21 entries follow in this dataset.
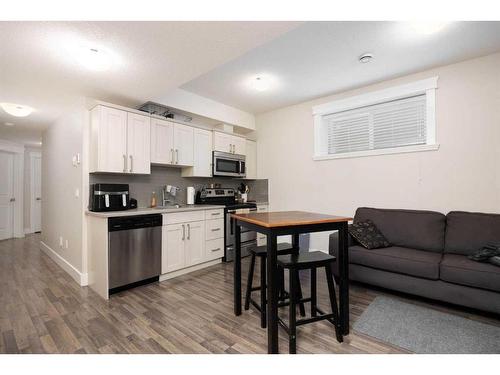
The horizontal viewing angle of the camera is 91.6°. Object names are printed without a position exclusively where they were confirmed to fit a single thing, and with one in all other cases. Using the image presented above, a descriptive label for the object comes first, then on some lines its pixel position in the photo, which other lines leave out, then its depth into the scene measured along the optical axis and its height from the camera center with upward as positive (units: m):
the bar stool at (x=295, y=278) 1.58 -0.62
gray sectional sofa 2.05 -0.68
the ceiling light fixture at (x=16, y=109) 3.04 +1.02
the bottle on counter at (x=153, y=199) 3.48 -0.15
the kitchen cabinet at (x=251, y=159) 4.62 +0.55
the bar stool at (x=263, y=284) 1.93 -0.80
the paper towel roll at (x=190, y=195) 3.86 -0.11
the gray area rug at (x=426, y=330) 1.68 -1.10
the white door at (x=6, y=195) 5.54 -0.14
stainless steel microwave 4.00 +0.41
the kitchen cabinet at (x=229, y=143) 4.05 +0.79
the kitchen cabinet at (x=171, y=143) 3.25 +0.64
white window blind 3.11 +0.87
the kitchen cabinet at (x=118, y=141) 2.74 +0.56
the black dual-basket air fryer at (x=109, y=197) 2.75 -0.10
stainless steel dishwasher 2.54 -0.69
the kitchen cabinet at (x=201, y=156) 3.75 +0.52
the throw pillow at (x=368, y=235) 2.69 -0.53
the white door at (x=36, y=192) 6.27 -0.08
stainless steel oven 3.73 -0.79
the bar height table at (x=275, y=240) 1.60 -0.38
